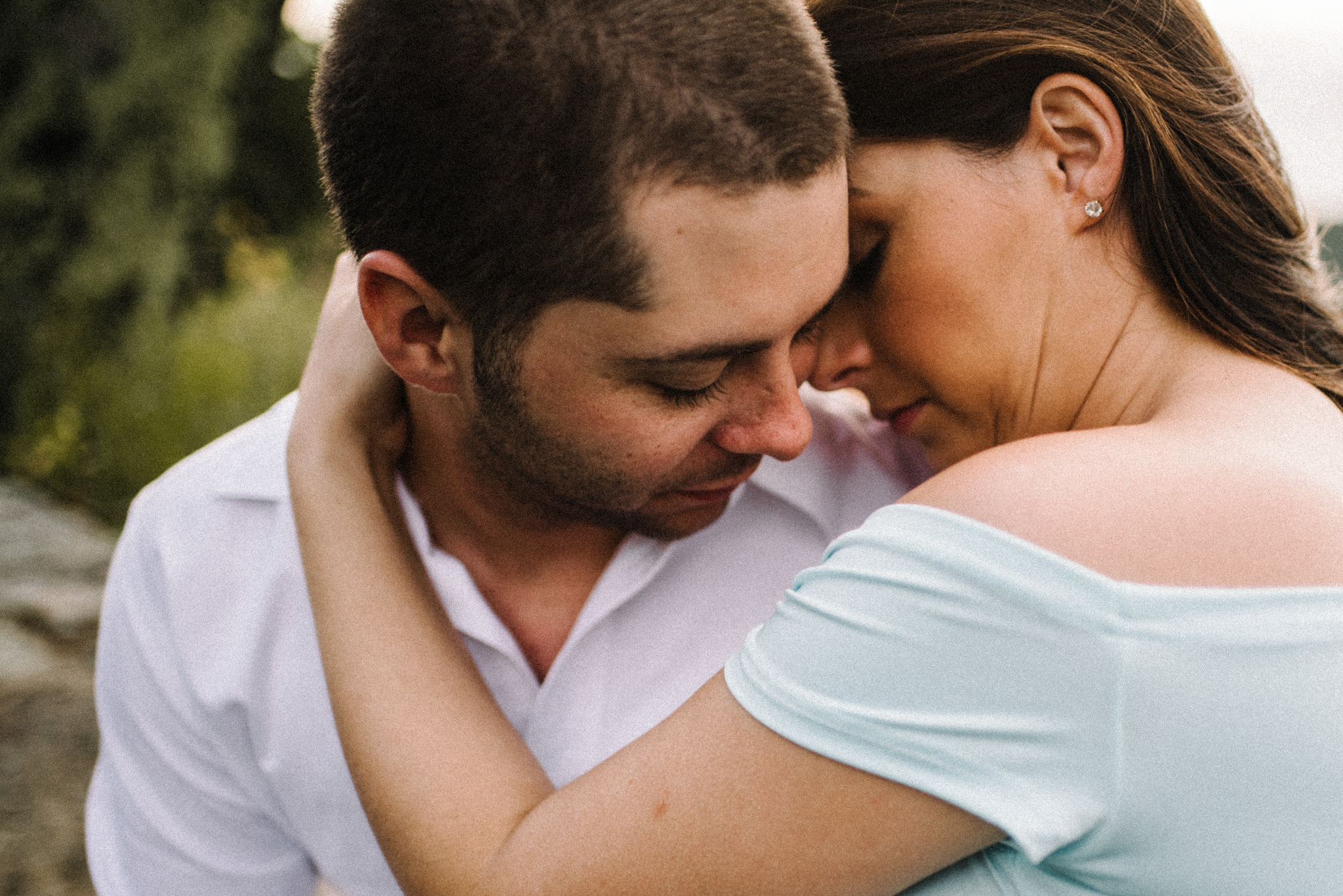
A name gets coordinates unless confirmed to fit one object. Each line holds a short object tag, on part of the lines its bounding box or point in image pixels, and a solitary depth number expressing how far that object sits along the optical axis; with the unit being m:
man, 0.70
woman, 0.62
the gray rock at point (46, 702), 1.26
